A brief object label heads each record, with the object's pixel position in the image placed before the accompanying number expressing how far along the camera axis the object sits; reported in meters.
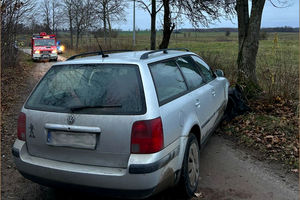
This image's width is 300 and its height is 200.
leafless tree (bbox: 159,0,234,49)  11.36
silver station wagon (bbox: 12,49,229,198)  2.76
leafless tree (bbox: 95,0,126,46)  24.42
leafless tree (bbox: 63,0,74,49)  32.50
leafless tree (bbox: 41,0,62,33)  38.66
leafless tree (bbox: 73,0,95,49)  28.98
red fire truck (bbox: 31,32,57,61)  23.77
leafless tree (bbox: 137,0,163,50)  13.15
